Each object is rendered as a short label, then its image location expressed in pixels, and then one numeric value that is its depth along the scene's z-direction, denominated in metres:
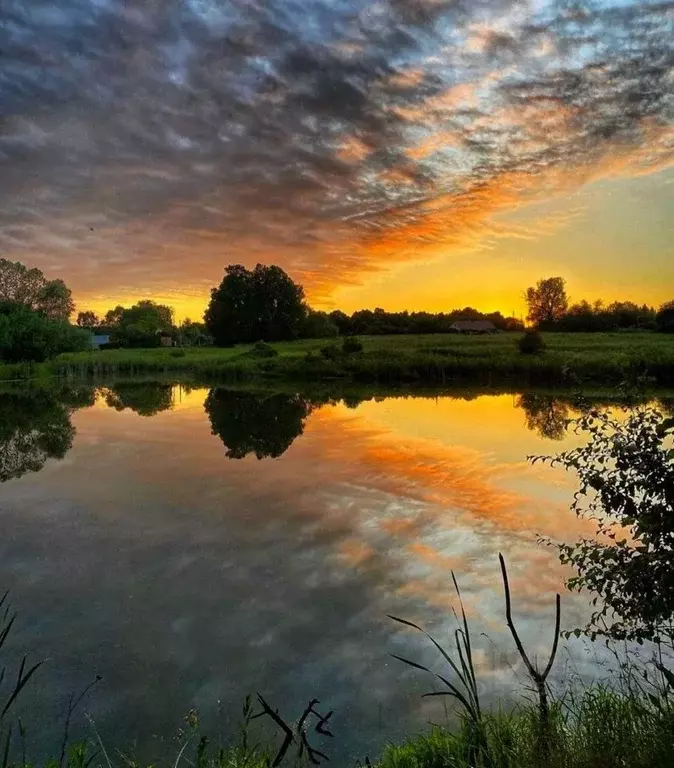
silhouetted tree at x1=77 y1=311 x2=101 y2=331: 132.12
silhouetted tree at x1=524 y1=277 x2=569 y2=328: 86.25
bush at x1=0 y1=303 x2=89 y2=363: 43.16
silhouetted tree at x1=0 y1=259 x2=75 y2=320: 68.62
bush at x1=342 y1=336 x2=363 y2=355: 50.62
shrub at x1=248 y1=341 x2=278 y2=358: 56.40
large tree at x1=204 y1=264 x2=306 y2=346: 76.12
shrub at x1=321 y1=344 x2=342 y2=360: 47.44
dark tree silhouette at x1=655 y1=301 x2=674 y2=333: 57.51
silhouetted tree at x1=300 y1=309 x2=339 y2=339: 77.69
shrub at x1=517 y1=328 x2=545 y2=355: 45.72
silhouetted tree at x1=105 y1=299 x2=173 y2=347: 88.12
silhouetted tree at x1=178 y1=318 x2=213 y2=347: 90.09
